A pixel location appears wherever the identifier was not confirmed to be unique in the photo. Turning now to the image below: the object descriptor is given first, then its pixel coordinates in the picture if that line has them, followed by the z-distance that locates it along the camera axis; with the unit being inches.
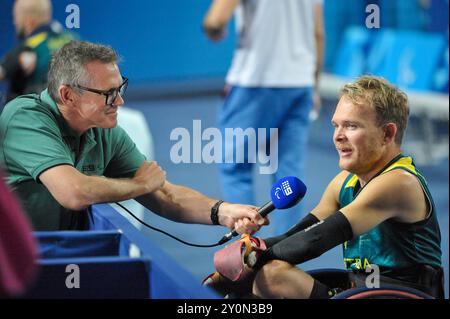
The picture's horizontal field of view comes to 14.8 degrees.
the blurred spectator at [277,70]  327.5
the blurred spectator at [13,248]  104.7
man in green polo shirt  208.3
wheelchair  176.0
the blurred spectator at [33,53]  354.3
